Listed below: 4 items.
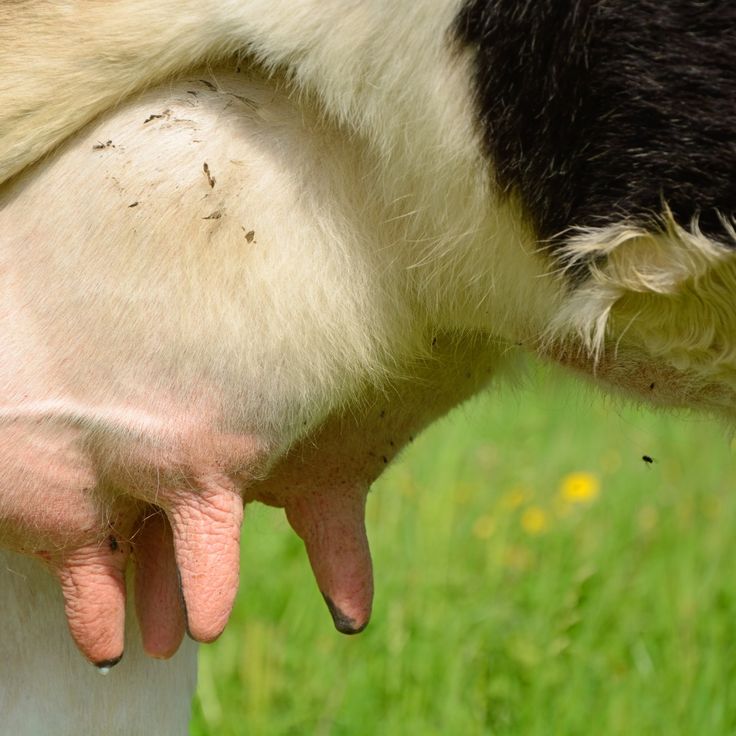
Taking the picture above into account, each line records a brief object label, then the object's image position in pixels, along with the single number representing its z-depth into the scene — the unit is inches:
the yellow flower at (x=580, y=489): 240.8
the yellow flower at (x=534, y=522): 240.8
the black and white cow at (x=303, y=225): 99.2
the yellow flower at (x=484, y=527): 242.5
